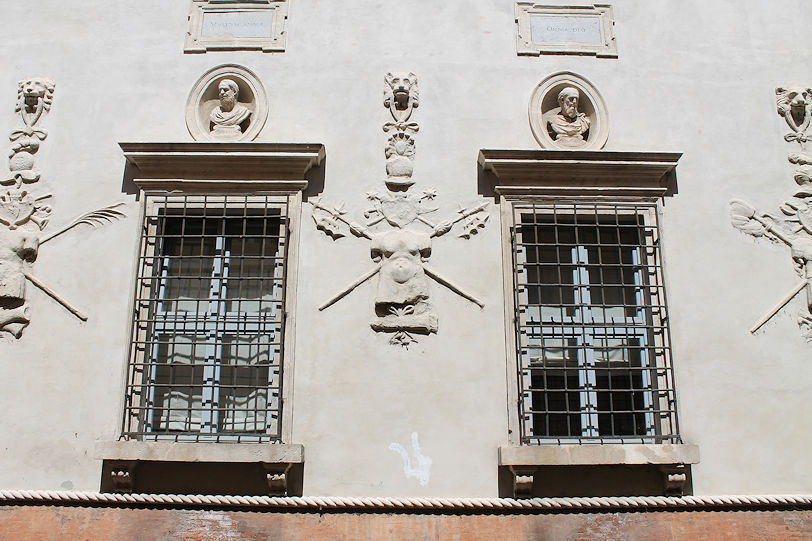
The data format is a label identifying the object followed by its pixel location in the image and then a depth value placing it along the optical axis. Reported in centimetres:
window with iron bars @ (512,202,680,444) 617
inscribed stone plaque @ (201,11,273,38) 700
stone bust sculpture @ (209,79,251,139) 672
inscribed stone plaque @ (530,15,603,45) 701
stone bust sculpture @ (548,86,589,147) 672
